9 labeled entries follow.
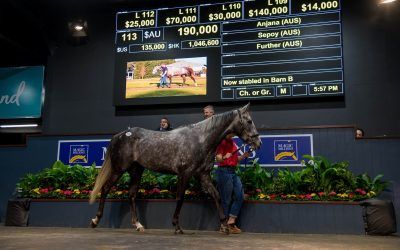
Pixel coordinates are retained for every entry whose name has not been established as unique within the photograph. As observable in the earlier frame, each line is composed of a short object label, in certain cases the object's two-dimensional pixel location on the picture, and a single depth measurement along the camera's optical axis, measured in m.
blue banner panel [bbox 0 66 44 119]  11.80
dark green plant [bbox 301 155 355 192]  6.67
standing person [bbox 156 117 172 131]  8.64
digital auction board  9.19
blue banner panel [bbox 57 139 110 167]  9.01
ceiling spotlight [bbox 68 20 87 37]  11.18
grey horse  6.07
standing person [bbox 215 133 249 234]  6.44
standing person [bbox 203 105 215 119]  6.73
